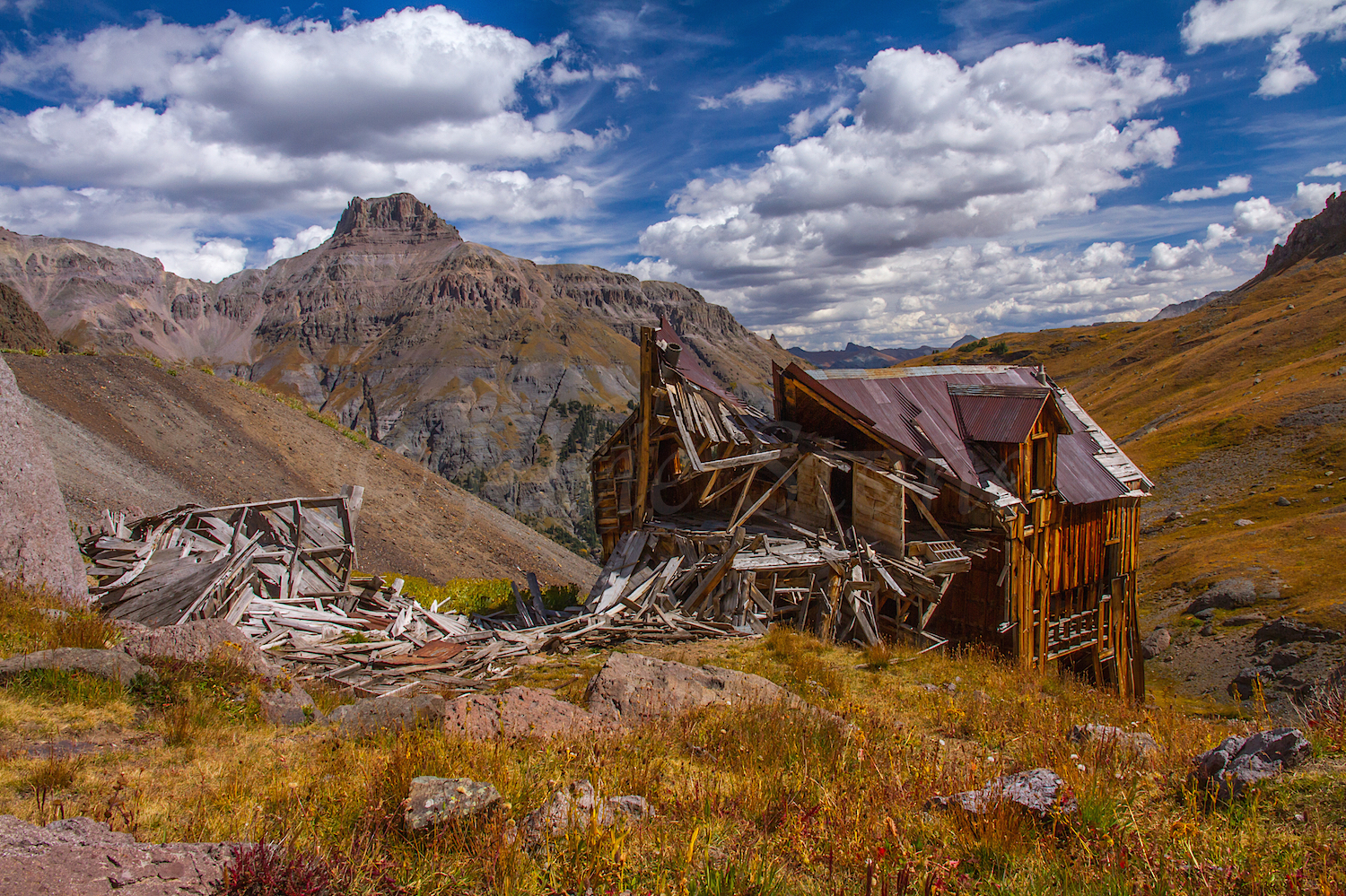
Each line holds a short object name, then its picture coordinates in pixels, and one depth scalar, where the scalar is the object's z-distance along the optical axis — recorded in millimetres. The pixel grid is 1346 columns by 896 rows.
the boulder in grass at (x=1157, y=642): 26359
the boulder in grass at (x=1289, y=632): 22312
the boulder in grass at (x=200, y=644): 6707
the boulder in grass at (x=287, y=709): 6285
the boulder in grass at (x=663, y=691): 6648
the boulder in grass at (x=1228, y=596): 27250
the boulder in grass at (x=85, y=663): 5988
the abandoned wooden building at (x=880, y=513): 13023
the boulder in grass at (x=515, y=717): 5699
